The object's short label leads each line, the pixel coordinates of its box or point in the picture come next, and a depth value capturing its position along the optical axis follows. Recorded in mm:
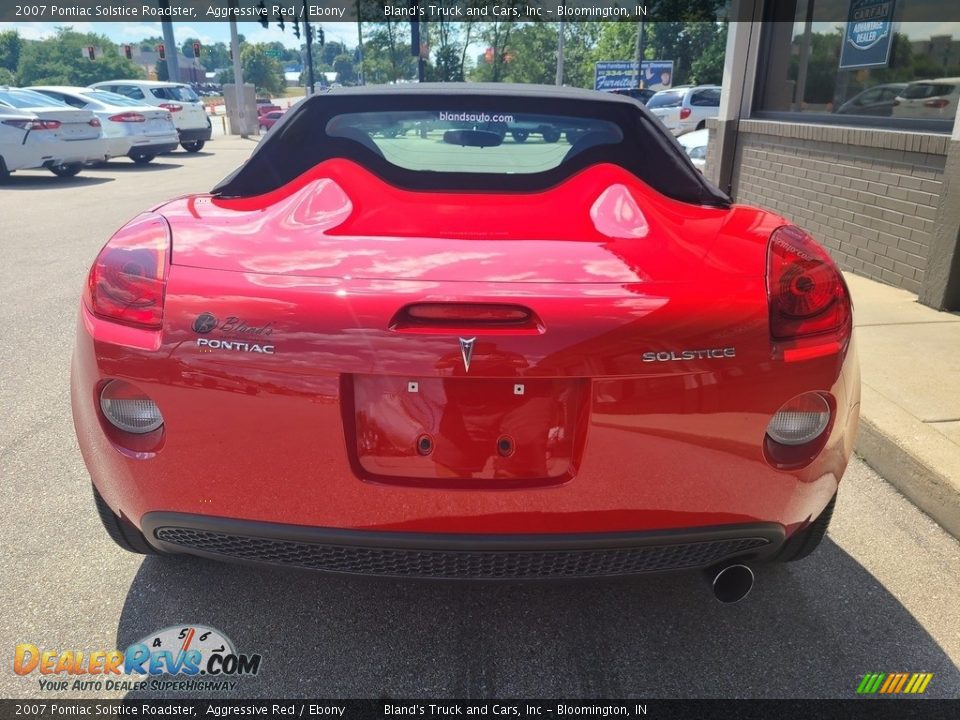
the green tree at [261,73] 103750
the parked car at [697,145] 10328
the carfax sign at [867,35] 6738
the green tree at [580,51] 73812
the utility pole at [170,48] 39091
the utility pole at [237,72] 32344
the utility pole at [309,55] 44550
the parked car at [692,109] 21406
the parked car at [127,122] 16422
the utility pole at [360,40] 58006
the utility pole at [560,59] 52575
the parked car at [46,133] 13234
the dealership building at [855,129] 5621
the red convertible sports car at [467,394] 1726
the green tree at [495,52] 66062
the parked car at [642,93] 31016
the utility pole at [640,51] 44719
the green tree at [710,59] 55875
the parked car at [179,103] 20859
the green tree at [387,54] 65425
